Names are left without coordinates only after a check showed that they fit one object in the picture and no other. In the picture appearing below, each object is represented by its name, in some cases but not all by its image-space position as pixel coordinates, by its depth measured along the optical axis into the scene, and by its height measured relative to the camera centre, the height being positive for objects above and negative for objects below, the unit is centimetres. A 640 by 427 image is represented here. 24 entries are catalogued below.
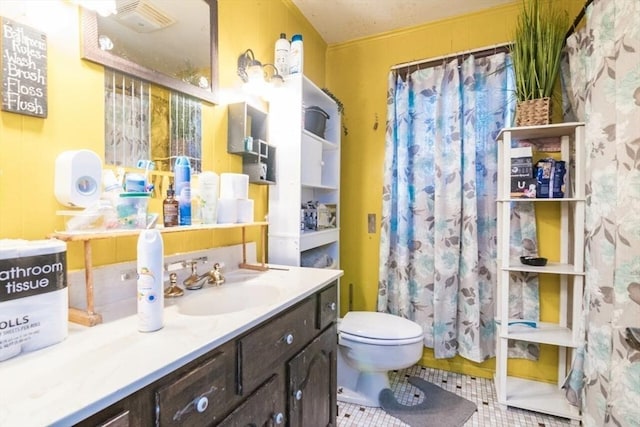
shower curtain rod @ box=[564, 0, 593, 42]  143 +96
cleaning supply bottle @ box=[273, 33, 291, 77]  166 +82
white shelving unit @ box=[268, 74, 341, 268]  162 +20
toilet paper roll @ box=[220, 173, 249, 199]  125 +9
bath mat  159 -110
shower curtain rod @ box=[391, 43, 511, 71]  189 +98
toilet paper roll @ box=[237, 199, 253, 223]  127 -1
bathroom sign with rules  74 +34
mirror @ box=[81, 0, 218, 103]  94 +58
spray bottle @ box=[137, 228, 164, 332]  72 -17
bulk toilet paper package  57 -17
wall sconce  149 +67
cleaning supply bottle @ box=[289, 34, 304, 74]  165 +82
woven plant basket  163 +52
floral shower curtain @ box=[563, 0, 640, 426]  100 +1
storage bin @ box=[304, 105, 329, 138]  189 +55
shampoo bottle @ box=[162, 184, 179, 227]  99 -1
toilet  157 -74
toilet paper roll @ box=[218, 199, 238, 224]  121 -1
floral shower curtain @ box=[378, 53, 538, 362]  190 +6
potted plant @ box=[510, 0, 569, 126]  164 +80
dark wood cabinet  58 -43
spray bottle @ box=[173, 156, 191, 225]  103 +7
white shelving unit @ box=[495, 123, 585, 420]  159 -33
